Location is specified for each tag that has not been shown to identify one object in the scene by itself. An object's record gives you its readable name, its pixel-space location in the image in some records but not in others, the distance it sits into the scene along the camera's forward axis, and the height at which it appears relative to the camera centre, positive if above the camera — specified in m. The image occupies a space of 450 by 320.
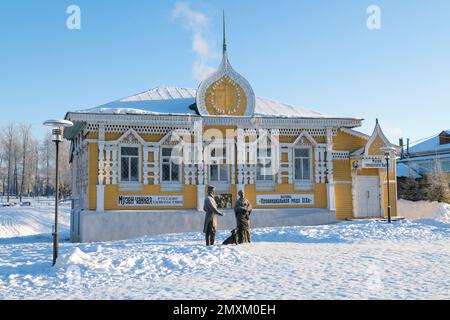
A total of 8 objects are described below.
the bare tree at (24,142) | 63.73 +6.37
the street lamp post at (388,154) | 17.51 +1.20
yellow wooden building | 17.08 +0.93
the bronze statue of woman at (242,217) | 12.85 -0.93
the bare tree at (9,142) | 63.62 +6.36
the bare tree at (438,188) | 29.48 -0.31
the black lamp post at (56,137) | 10.06 +1.14
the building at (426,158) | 35.12 +2.22
